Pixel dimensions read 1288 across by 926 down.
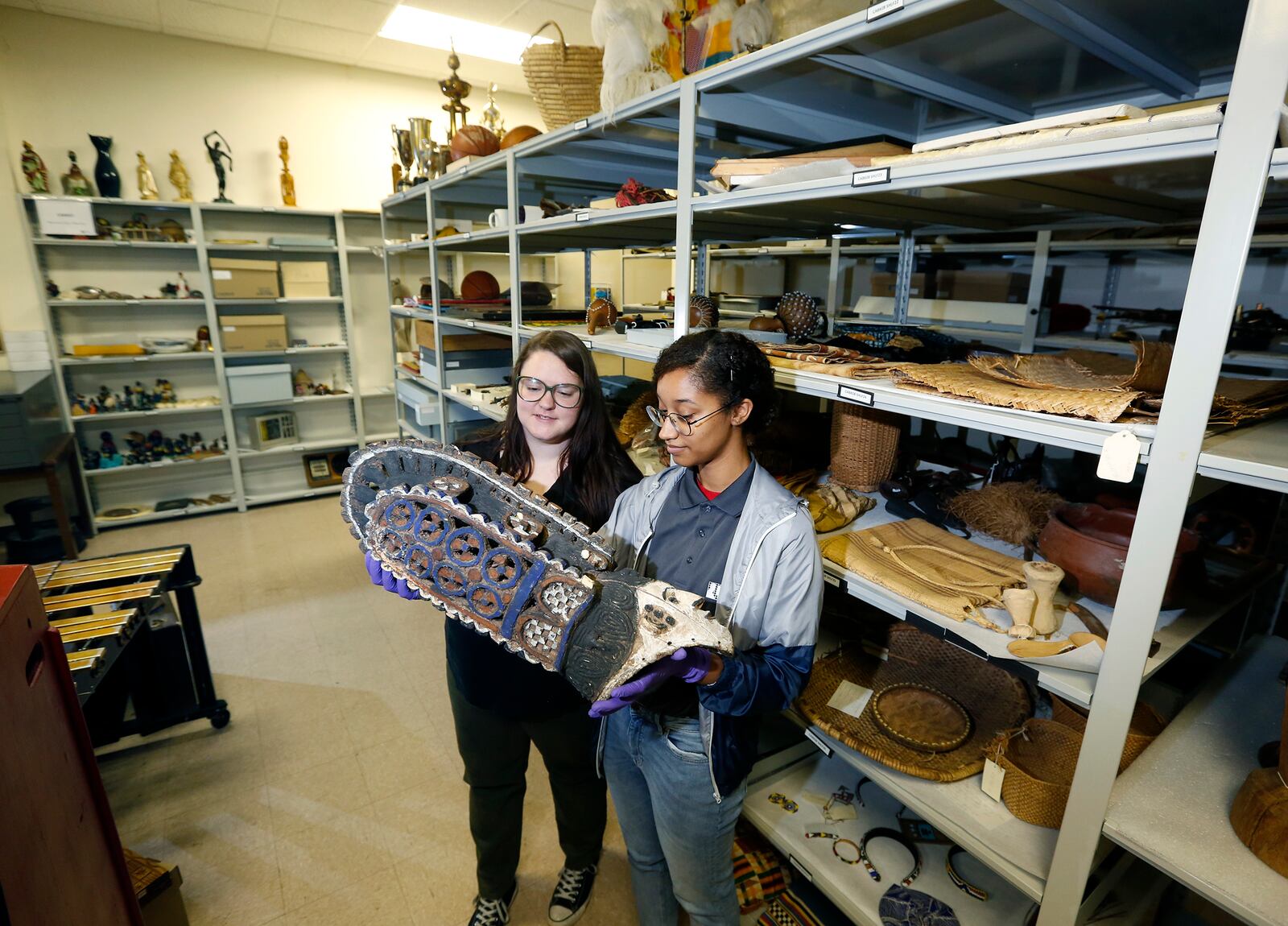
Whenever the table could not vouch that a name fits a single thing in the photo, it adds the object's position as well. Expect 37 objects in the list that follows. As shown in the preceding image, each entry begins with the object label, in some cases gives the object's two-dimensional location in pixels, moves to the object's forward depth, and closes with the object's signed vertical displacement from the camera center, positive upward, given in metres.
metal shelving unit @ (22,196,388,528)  4.21 -0.13
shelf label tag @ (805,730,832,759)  1.50 -1.04
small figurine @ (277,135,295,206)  4.57 +0.84
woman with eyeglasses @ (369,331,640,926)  1.47 -0.83
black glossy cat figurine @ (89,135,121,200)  4.00 +0.80
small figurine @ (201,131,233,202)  4.34 +0.97
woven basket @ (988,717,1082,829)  1.22 -0.98
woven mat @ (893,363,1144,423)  0.94 -0.14
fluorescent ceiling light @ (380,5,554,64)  3.85 +1.69
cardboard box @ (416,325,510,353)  3.59 -0.23
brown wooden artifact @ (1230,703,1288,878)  0.93 -0.76
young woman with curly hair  1.14 -0.54
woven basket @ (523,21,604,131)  2.07 +0.74
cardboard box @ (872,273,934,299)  4.13 +0.14
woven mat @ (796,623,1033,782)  1.38 -0.98
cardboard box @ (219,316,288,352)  4.56 -0.25
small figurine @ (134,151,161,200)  4.16 +0.75
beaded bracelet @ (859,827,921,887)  1.47 -1.30
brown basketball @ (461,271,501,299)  3.78 +0.09
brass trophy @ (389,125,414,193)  4.05 +0.98
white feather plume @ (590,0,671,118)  1.73 +0.70
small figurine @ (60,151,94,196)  3.98 +0.72
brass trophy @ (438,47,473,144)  3.29 +1.08
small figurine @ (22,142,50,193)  3.82 +0.76
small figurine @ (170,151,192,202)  4.29 +0.79
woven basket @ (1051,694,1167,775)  1.20 -0.87
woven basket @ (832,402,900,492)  1.64 -0.37
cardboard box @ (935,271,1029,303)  4.05 +0.14
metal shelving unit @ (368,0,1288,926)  0.79 +0.23
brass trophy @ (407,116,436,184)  3.57 +0.87
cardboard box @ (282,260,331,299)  4.71 +0.14
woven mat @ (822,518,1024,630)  1.23 -0.55
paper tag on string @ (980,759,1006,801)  1.29 -0.96
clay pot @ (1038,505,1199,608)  1.12 -0.44
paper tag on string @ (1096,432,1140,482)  0.88 -0.21
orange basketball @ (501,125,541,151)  2.70 +0.71
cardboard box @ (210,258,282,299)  4.44 +0.14
